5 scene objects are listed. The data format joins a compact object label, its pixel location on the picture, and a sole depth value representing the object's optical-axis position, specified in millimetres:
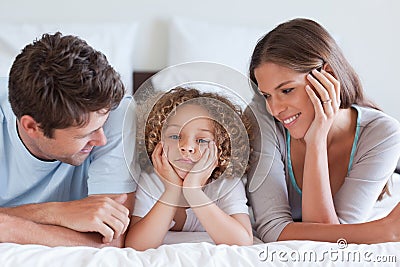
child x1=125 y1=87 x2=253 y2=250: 1537
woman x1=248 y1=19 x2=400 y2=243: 1607
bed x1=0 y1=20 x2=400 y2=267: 1236
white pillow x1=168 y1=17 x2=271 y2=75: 2566
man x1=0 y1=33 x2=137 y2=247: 1435
